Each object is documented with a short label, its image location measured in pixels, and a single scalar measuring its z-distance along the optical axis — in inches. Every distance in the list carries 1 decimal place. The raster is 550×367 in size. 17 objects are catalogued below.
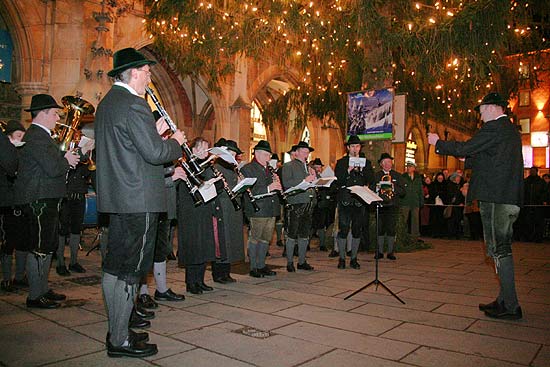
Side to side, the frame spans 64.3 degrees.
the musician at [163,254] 201.0
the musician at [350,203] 308.0
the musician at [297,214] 302.5
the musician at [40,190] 191.6
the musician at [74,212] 287.6
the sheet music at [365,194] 235.0
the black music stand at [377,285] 215.1
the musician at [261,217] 280.2
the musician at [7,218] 225.8
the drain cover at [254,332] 159.2
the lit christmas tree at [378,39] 339.0
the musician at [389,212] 370.3
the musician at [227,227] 249.9
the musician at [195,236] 230.7
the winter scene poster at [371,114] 401.1
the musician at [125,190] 135.0
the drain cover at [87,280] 252.2
